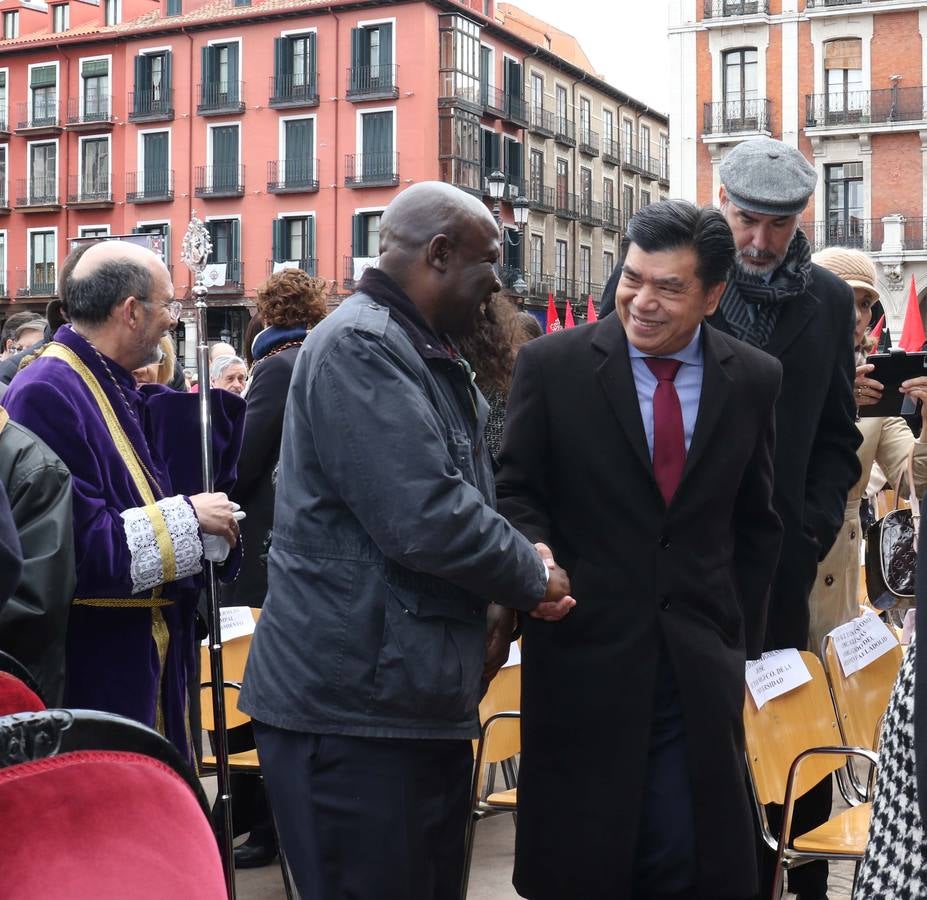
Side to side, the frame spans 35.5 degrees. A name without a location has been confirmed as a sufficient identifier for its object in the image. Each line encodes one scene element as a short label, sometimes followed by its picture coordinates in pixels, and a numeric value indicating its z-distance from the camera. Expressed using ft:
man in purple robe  10.18
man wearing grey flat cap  11.76
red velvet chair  3.99
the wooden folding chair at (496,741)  12.87
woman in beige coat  13.92
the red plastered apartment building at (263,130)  135.54
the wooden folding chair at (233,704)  14.60
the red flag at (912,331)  34.42
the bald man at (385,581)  8.19
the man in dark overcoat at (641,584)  9.75
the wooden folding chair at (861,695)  13.23
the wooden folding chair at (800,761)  11.48
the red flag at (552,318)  57.06
